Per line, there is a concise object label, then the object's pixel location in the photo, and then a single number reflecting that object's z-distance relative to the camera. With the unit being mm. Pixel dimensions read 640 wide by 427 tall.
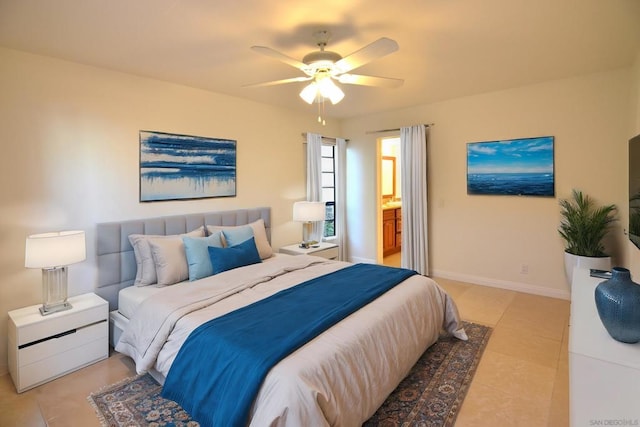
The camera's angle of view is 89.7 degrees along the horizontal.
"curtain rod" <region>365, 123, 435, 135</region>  4707
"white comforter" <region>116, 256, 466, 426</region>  1491
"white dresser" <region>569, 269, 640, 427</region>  1179
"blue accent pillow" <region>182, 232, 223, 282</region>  2951
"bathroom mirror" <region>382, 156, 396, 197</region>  7156
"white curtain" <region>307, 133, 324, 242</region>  5043
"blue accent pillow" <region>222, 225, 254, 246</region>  3402
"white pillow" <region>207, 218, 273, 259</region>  3562
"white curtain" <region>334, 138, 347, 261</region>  5594
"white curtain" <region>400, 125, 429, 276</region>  4750
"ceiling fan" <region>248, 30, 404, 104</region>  2113
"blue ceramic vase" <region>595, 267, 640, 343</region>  1288
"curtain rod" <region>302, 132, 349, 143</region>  5378
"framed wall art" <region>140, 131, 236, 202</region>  3326
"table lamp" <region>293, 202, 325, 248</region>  4539
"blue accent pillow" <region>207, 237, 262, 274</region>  3041
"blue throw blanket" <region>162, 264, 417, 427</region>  1550
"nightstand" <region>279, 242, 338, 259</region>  4449
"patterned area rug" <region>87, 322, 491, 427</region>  1971
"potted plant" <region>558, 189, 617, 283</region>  3338
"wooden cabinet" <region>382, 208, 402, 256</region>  6211
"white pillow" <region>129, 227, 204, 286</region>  2922
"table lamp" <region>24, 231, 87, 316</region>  2346
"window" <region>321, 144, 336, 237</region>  5621
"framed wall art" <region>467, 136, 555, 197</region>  3873
